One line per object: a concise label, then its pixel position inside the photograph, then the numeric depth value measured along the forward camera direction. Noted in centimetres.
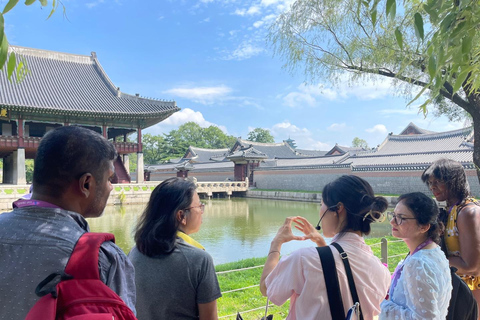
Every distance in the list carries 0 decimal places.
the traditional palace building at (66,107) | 1483
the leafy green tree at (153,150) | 4009
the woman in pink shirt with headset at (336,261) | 121
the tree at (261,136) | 5341
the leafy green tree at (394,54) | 133
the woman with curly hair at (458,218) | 175
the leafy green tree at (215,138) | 4597
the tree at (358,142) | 5075
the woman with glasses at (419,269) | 129
